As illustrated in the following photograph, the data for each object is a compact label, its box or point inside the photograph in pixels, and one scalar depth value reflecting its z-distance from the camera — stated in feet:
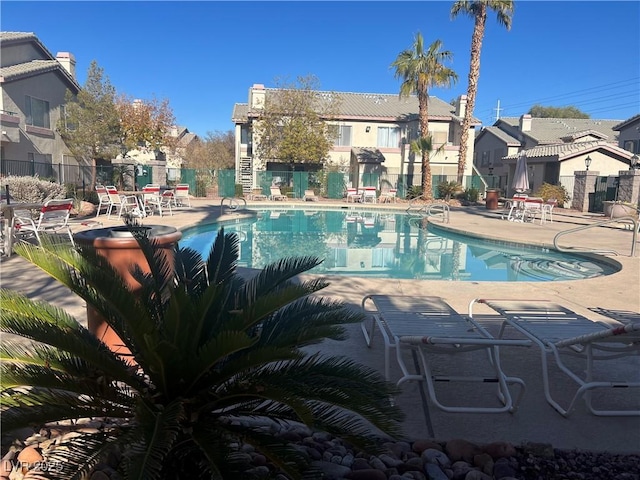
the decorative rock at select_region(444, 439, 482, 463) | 9.68
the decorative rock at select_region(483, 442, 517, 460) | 9.65
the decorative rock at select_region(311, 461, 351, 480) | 8.73
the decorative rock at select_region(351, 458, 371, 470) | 9.21
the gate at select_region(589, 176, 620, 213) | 76.37
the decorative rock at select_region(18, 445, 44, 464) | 8.87
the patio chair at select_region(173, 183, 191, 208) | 66.81
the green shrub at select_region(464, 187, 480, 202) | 96.17
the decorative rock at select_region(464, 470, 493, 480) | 8.88
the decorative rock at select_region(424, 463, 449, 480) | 8.87
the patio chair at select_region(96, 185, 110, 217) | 52.57
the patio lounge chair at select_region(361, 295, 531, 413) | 11.37
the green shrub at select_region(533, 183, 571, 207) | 85.40
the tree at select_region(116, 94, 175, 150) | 81.87
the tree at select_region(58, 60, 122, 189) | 73.67
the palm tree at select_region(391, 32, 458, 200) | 96.12
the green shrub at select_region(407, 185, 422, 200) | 100.24
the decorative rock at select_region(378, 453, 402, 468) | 9.39
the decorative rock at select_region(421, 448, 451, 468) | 9.39
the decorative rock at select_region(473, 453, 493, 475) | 9.17
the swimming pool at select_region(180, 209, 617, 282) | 34.88
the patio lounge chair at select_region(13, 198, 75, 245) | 28.91
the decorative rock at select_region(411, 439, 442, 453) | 9.94
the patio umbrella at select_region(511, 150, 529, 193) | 77.82
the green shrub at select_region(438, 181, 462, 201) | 97.91
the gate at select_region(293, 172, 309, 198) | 104.50
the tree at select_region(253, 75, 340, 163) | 103.55
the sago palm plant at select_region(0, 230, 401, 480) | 6.89
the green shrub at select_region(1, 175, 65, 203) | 45.73
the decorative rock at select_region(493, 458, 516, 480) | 9.01
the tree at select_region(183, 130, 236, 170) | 149.69
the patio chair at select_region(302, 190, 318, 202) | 99.14
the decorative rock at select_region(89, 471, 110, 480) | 8.16
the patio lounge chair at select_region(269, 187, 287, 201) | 94.89
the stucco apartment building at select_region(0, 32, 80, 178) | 69.62
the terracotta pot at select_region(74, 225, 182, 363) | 12.92
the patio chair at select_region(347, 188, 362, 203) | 93.09
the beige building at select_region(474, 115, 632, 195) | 93.04
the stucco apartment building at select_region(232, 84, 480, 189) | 114.11
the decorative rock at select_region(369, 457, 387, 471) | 9.25
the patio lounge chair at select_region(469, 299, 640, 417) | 11.15
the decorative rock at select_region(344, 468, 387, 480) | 8.77
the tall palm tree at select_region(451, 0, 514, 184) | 91.04
